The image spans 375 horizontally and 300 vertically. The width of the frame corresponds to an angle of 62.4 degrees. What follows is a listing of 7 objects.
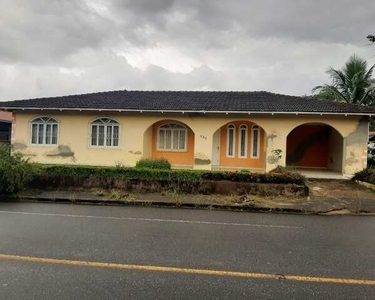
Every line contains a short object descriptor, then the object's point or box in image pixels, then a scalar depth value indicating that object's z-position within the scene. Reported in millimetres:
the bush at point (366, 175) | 13427
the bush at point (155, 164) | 15578
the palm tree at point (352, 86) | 25656
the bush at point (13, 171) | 10266
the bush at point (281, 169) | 14556
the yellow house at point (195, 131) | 15723
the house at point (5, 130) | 31322
